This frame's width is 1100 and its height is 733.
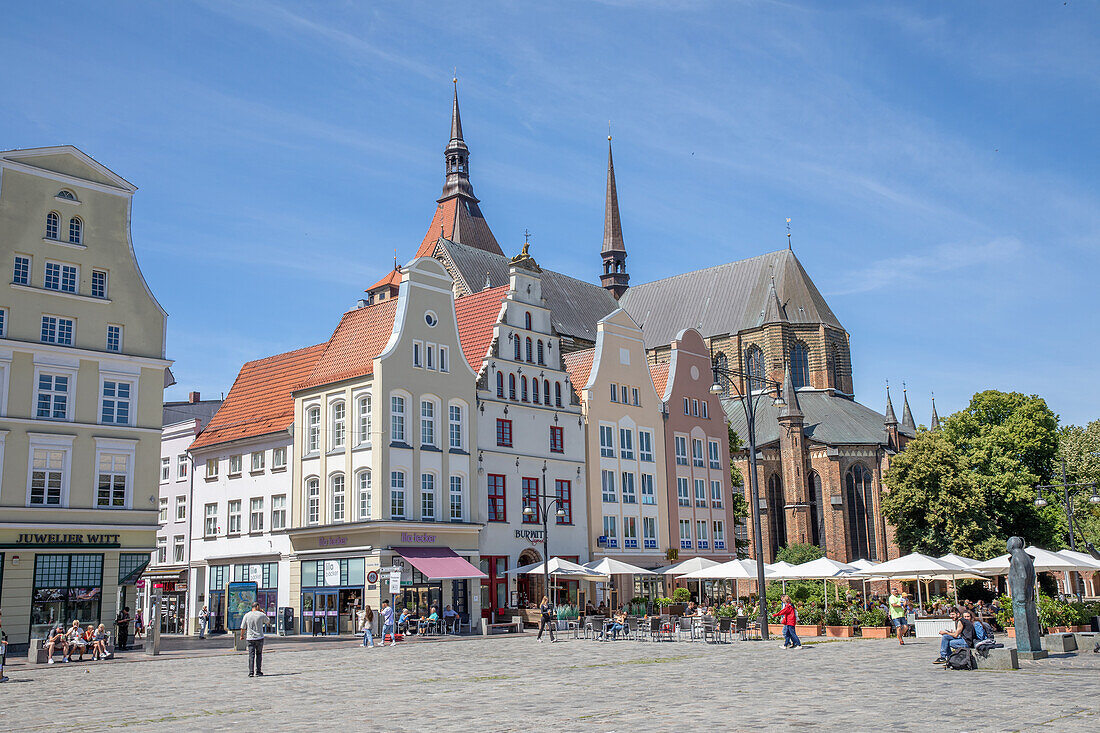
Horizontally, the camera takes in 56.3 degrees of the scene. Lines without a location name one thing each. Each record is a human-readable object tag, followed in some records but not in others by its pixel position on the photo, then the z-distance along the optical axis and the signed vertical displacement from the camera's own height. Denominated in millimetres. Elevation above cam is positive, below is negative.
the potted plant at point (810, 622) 35688 -2025
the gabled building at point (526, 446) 45562 +5712
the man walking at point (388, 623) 34469 -1565
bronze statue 22625 -1190
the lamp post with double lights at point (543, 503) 39844 +3038
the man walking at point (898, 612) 30578 -1502
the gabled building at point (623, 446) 50844 +6175
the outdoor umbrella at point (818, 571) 38156 -290
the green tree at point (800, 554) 73062 +699
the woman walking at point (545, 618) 35766 -1650
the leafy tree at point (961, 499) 64188 +3752
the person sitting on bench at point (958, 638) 21281 -1646
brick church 78562 +18176
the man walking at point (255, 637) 22625 -1243
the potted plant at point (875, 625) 34562 -2107
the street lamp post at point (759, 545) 32031 +625
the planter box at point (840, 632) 35031 -2348
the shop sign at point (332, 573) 41406 +168
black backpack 21000 -2027
